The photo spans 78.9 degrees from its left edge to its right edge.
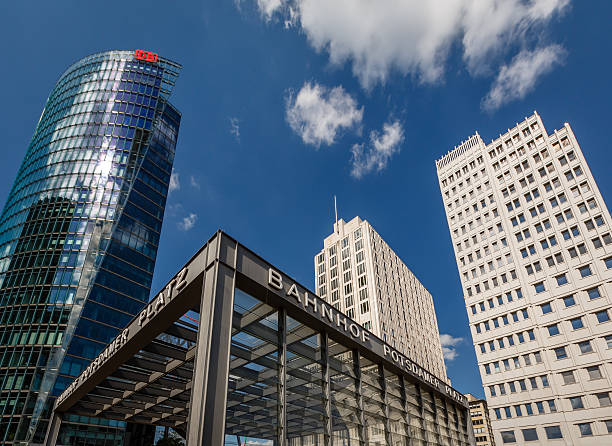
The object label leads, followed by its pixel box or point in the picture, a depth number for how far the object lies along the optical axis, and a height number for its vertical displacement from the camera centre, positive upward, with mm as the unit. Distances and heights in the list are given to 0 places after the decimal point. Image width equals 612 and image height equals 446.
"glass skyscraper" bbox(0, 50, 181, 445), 51688 +33742
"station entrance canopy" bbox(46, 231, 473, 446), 13008 +3779
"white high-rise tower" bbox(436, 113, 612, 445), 47750 +20185
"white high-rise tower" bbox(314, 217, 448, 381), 90250 +35764
